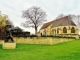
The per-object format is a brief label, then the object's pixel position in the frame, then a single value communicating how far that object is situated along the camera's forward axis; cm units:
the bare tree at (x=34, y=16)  2604
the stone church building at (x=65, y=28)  2463
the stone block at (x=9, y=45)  949
